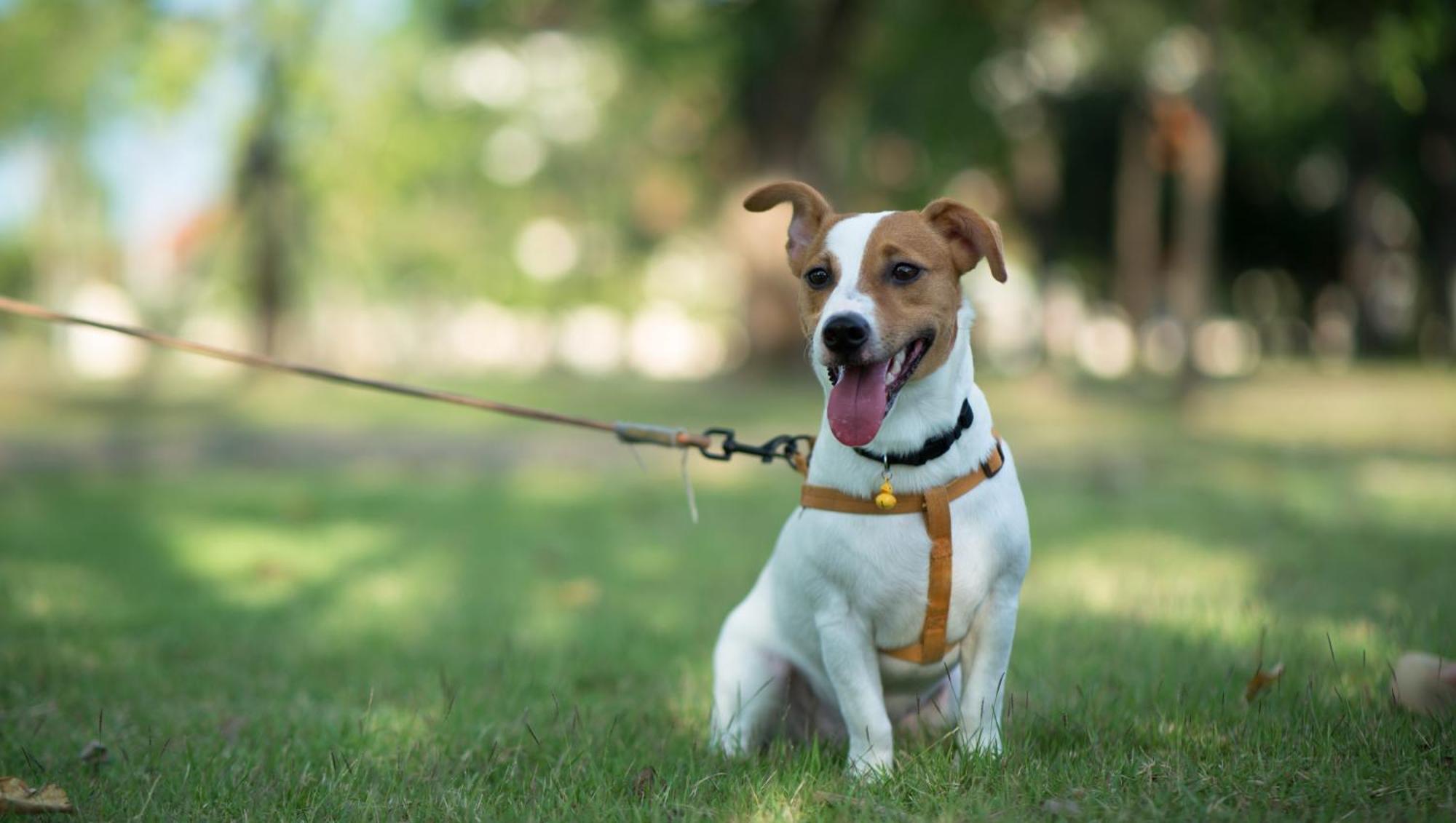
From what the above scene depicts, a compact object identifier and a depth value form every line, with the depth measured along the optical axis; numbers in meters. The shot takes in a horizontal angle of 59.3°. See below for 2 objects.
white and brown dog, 3.09
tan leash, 3.74
